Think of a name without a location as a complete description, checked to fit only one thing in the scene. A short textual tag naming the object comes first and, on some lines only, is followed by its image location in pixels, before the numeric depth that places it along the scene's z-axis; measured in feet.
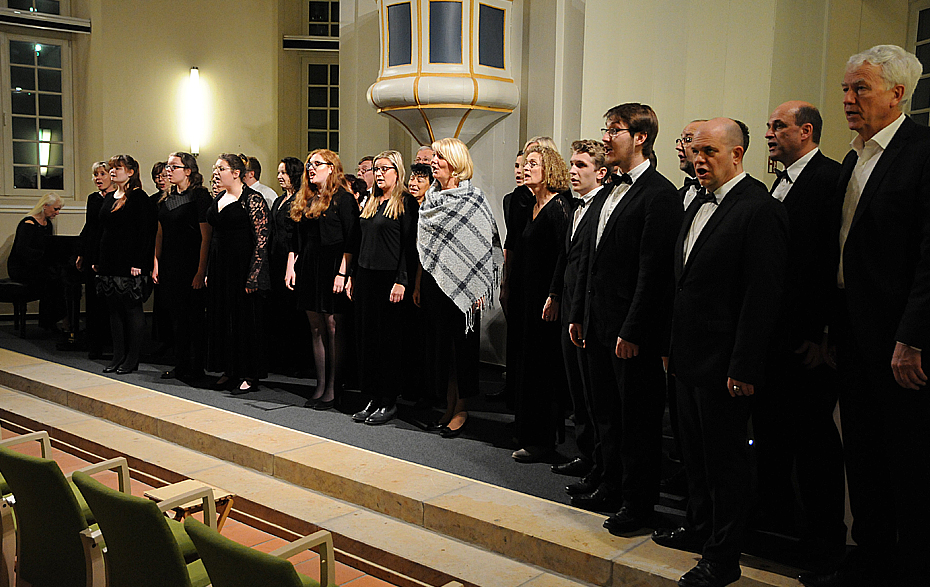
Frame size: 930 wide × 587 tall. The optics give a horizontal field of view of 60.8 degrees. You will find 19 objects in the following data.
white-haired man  7.32
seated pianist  23.86
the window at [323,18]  32.68
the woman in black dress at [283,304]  18.10
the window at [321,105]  33.14
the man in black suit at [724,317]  7.91
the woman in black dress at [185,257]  17.83
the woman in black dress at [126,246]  18.22
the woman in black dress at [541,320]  12.36
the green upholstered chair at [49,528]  7.31
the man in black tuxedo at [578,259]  11.00
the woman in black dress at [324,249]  15.15
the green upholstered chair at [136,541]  6.28
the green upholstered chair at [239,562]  5.36
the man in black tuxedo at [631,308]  9.27
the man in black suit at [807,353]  8.54
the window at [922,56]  15.07
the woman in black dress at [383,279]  14.26
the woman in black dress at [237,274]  16.43
